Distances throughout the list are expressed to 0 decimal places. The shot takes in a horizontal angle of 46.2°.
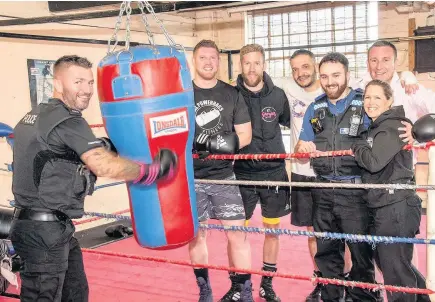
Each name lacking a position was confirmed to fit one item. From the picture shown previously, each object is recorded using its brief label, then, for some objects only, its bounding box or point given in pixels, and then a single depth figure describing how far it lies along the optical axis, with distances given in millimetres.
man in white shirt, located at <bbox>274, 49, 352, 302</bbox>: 2930
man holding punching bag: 1827
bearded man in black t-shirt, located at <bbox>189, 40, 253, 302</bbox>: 2697
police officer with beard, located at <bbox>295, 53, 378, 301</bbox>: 2361
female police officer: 2111
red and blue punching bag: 1792
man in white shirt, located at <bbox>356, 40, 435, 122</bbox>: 2705
